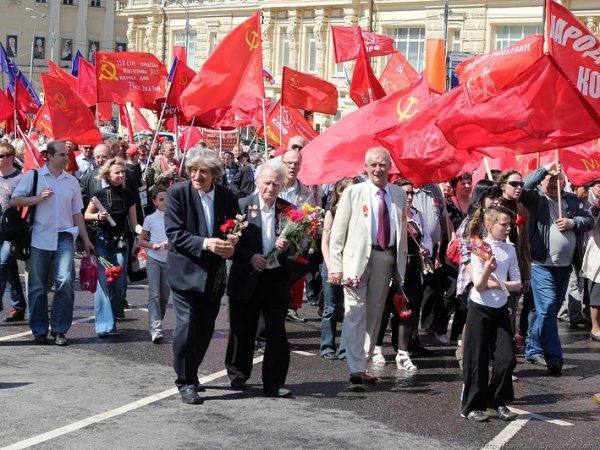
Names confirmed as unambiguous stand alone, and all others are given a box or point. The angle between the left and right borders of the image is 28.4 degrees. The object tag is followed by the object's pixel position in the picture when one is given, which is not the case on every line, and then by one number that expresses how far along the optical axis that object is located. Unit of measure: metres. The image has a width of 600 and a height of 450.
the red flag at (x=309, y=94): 18.05
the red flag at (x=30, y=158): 13.96
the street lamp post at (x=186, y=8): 64.87
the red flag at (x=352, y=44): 21.53
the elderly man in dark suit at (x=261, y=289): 8.91
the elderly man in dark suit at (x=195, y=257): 8.58
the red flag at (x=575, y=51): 10.59
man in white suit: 9.41
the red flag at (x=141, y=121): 27.25
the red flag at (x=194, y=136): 25.05
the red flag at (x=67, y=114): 17.14
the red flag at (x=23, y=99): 21.65
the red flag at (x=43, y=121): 18.54
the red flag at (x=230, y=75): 15.67
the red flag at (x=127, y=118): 22.56
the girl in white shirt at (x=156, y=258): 11.16
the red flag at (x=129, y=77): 20.84
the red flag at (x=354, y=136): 11.62
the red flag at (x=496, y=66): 13.64
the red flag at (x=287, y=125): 18.83
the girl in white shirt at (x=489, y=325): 8.41
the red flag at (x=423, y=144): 10.97
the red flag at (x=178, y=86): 20.16
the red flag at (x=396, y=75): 19.44
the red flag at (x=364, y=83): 16.52
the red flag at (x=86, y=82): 25.39
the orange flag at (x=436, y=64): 18.48
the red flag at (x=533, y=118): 10.18
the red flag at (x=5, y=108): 20.86
